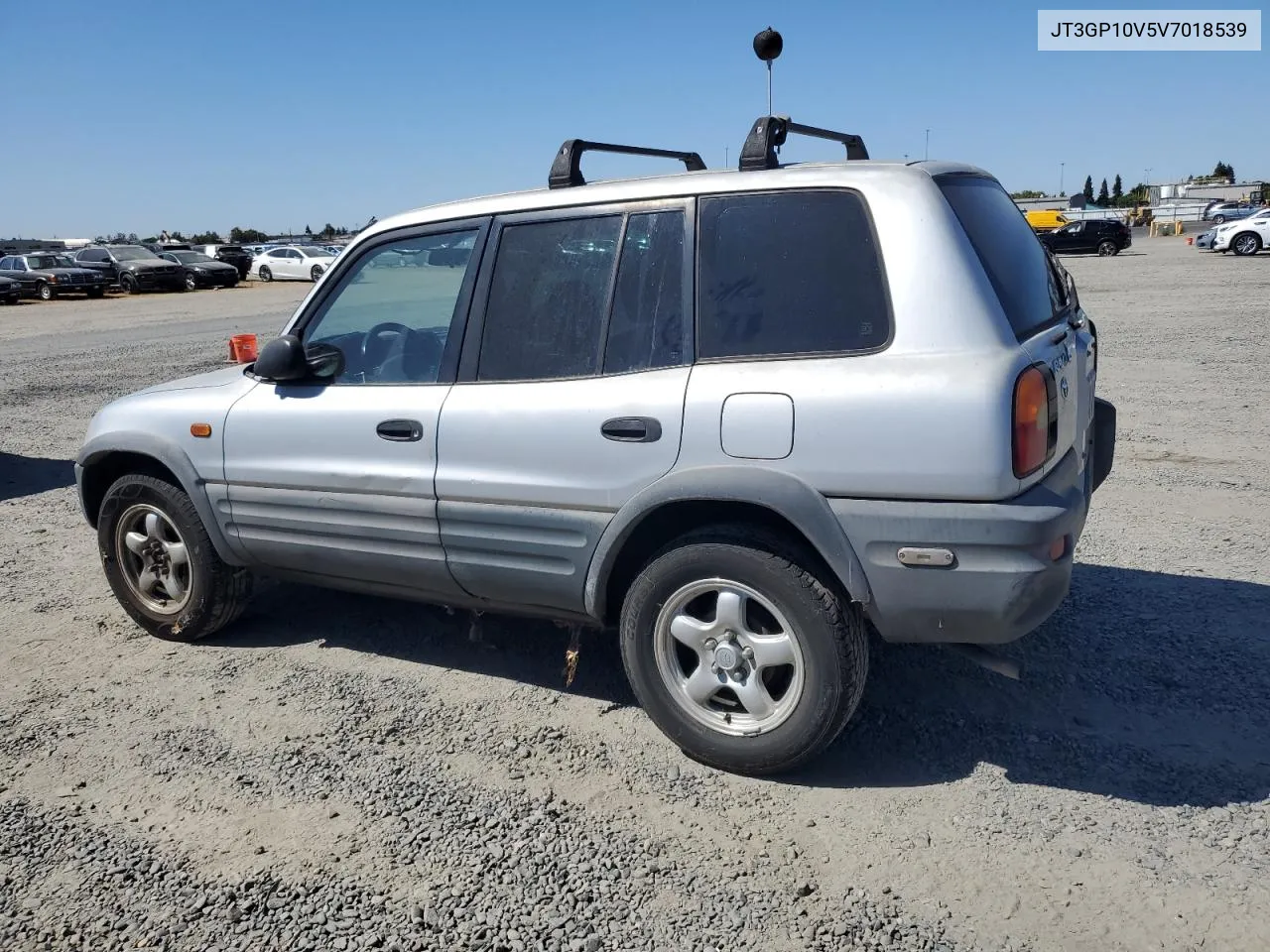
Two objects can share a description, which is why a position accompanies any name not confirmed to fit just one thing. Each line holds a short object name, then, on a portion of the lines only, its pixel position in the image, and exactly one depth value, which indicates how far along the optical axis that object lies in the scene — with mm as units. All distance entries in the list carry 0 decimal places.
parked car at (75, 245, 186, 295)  36469
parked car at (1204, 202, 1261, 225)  52000
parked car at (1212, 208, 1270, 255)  30109
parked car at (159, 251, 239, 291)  37781
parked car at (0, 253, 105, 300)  33969
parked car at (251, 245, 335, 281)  40022
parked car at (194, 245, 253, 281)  43094
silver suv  3100
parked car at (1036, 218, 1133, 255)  35719
